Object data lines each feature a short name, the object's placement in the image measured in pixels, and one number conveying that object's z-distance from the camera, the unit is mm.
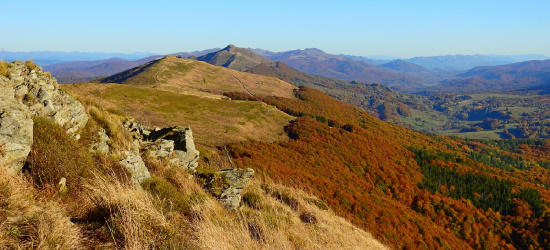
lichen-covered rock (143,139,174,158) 12416
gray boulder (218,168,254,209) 11125
